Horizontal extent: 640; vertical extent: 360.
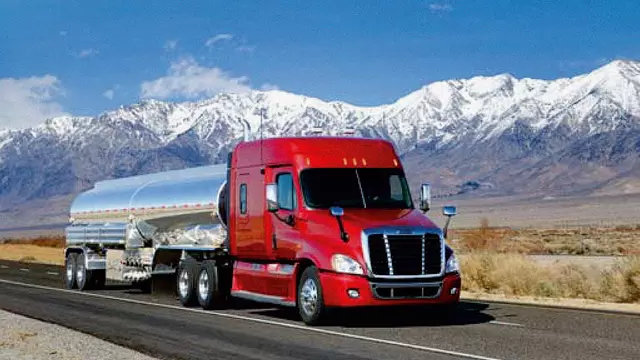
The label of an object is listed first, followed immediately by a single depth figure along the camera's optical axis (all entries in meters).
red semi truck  16.30
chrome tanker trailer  21.20
